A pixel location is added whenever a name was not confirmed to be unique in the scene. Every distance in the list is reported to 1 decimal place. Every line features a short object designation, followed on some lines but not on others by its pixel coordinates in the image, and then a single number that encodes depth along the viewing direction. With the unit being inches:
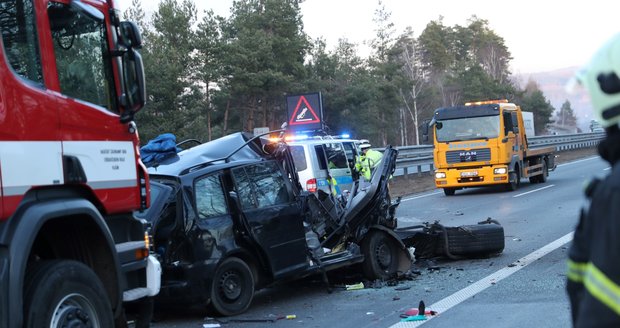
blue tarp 307.1
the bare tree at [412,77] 2807.6
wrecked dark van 275.4
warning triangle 844.6
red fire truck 180.4
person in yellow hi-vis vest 516.8
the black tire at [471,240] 389.1
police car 568.7
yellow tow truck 852.6
